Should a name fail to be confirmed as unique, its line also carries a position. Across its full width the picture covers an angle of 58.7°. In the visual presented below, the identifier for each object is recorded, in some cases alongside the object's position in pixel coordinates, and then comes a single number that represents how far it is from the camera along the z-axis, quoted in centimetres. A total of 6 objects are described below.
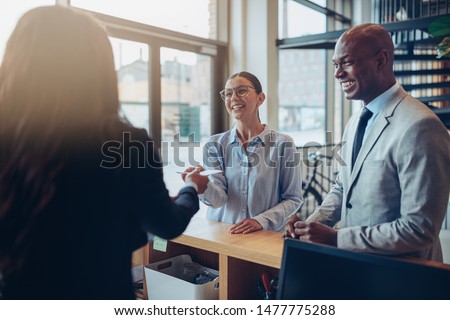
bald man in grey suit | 107
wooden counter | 125
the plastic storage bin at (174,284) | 132
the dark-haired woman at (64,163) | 75
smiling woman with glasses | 183
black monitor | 69
